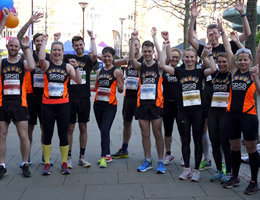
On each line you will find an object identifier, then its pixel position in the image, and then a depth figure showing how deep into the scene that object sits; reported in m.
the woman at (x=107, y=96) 5.24
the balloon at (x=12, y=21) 6.22
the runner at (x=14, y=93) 4.58
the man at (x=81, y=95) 5.10
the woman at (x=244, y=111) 3.96
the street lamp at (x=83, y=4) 21.65
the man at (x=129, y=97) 5.45
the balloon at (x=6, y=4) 6.24
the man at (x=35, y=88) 5.02
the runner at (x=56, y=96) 4.67
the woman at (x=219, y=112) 4.34
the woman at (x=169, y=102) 5.22
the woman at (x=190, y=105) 4.53
